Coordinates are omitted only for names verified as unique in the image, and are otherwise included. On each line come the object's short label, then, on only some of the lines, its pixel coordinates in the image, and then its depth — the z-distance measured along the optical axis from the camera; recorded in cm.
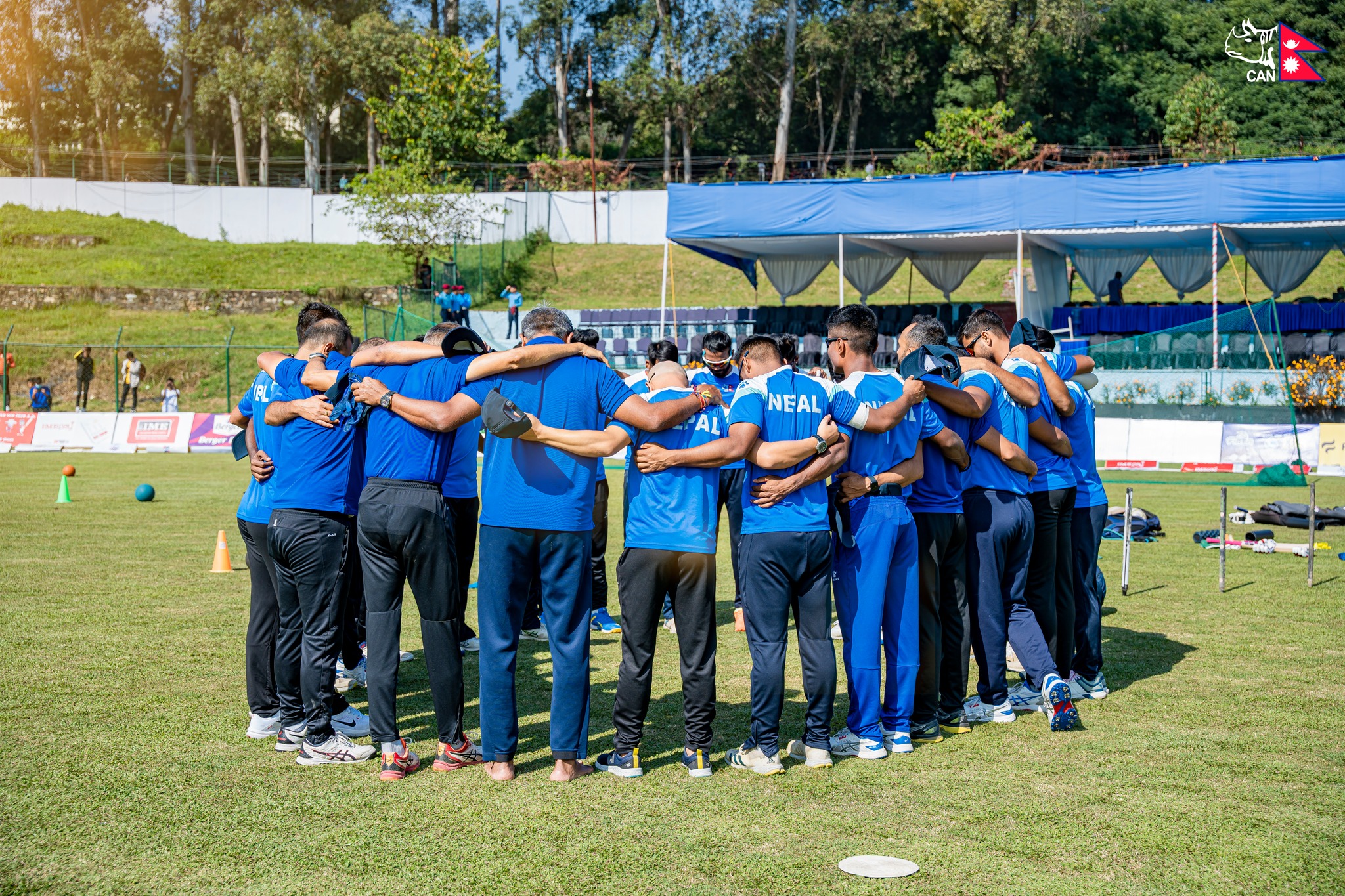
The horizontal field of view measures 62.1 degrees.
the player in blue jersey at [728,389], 807
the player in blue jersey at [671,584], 534
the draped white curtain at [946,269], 3750
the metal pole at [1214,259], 2514
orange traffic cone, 1087
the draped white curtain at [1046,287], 3164
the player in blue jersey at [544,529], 522
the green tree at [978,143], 4788
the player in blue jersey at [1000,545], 623
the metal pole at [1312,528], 955
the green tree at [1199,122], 4822
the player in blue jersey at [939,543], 594
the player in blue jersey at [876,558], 567
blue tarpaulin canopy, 2602
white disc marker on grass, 413
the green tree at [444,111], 4969
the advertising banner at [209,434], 2673
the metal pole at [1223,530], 905
